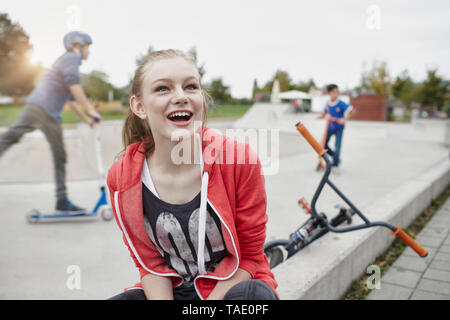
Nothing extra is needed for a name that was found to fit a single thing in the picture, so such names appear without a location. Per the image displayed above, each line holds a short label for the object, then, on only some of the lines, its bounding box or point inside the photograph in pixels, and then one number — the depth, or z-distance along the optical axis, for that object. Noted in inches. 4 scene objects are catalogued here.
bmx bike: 97.8
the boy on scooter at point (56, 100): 142.3
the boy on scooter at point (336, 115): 259.3
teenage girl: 50.9
